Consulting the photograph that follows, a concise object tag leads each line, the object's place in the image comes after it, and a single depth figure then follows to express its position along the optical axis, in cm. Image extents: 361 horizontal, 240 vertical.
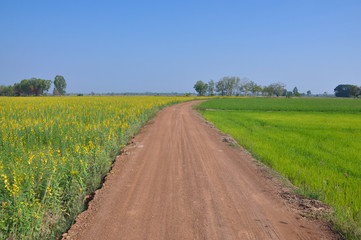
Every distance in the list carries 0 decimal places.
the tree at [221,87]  15750
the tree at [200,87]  15610
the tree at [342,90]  16012
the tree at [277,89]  14612
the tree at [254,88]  15544
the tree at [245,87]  15625
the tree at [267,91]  15088
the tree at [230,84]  15450
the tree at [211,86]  16125
